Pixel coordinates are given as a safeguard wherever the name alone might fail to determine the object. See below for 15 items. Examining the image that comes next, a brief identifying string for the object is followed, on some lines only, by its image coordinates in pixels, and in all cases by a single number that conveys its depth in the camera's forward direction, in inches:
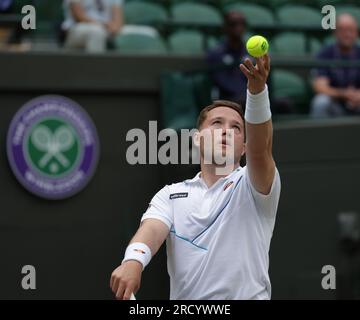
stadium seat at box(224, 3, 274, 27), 436.5
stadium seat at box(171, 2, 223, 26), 430.0
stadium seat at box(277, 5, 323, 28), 440.8
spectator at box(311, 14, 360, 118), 383.2
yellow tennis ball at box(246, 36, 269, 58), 168.6
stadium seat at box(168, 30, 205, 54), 415.2
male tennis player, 179.5
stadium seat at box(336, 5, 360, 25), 442.0
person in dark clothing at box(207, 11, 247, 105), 368.8
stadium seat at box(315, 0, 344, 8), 449.9
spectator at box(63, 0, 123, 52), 397.1
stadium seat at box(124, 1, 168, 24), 421.1
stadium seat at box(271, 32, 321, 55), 431.2
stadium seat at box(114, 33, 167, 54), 404.8
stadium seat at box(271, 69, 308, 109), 386.6
